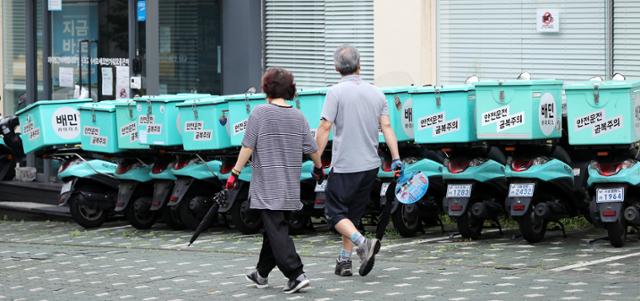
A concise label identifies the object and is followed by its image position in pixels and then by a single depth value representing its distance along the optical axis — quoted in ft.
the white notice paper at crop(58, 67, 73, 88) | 61.67
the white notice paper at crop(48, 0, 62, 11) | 61.87
